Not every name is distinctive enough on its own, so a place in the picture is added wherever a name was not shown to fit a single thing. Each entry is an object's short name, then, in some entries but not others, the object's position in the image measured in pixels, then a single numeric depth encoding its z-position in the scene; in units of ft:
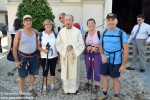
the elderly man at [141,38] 13.24
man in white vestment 9.58
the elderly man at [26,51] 9.04
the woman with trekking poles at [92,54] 9.86
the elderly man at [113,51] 8.61
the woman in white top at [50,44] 9.71
